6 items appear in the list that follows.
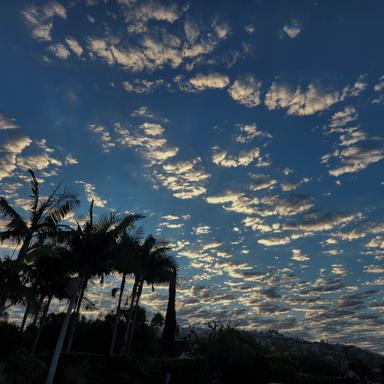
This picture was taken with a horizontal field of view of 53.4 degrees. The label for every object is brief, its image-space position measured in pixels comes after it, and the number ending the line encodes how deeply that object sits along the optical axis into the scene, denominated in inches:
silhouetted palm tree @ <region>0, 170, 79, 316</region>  722.2
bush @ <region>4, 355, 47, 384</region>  836.6
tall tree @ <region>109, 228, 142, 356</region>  982.4
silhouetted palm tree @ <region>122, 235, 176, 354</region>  1659.7
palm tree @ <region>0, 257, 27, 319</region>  624.7
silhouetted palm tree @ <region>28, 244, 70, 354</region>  1286.2
